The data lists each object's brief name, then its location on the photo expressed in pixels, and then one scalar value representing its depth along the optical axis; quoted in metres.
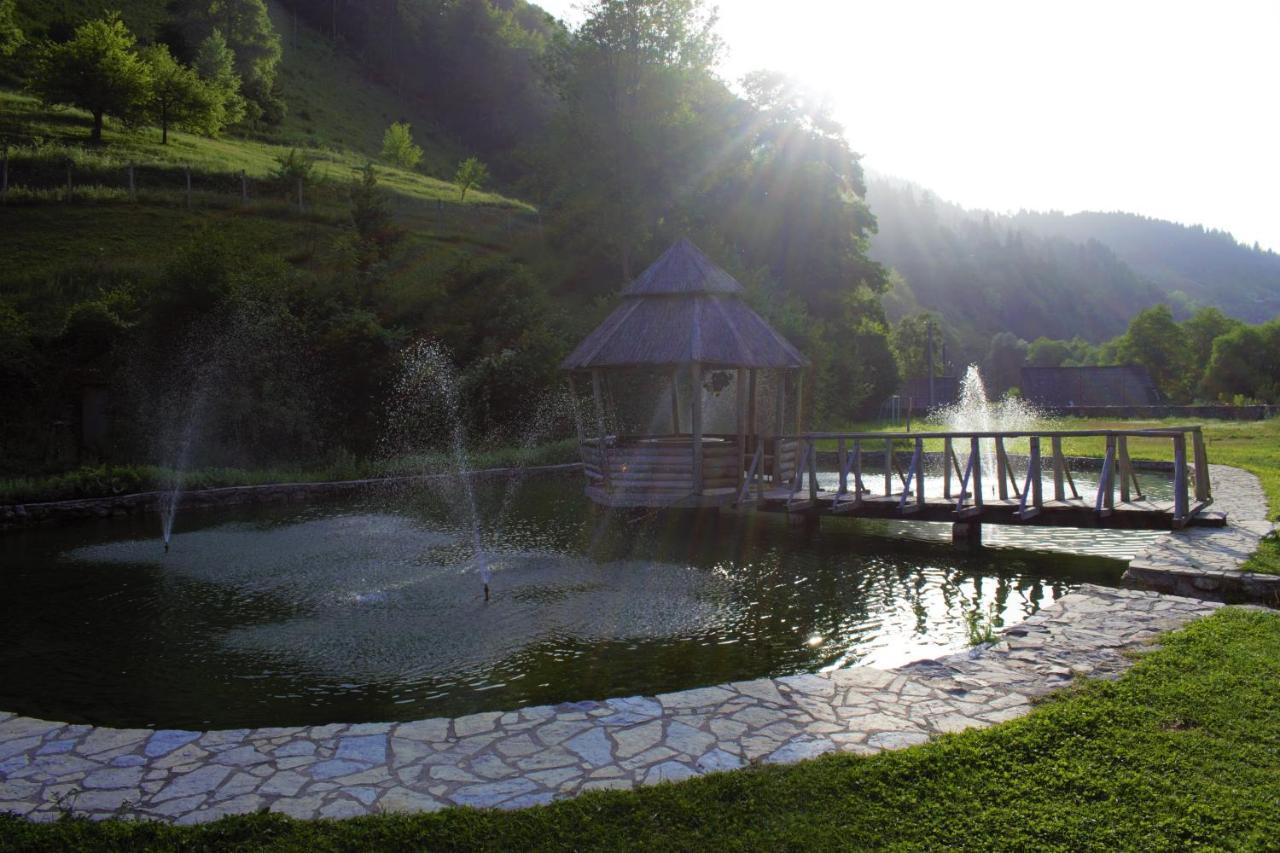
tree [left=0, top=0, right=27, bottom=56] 46.54
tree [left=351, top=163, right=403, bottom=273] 30.70
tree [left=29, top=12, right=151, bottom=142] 39.84
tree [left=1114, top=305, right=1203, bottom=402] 71.25
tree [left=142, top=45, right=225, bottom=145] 44.38
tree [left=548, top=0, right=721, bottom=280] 32.72
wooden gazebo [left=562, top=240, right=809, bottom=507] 14.57
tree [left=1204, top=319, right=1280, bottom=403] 58.09
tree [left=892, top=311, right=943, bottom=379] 81.53
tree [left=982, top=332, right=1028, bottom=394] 86.00
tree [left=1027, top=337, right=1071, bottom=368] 100.75
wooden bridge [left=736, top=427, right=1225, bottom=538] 10.43
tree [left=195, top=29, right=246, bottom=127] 53.25
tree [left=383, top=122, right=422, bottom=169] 60.53
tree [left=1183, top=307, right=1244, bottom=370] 70.56
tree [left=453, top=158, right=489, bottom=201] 53.66
